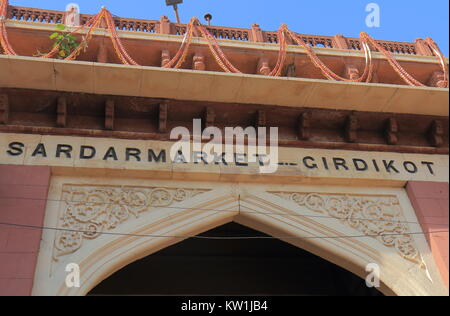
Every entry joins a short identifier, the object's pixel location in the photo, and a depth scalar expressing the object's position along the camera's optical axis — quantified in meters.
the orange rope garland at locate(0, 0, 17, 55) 7.18
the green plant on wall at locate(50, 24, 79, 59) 7.58
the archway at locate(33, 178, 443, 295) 6.08
